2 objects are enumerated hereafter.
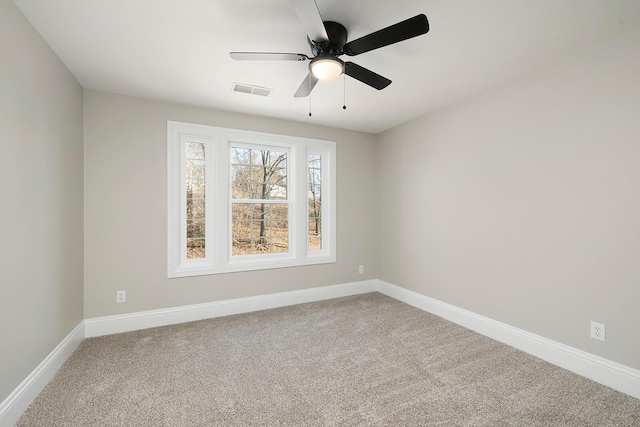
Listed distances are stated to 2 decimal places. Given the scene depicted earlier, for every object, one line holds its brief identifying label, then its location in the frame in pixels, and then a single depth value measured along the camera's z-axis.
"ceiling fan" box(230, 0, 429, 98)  1.47
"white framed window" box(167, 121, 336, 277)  3.29
